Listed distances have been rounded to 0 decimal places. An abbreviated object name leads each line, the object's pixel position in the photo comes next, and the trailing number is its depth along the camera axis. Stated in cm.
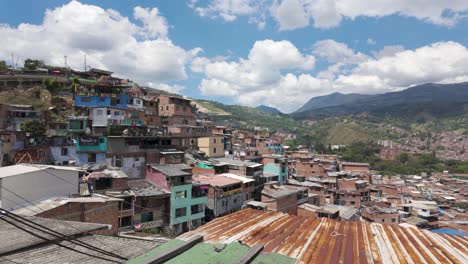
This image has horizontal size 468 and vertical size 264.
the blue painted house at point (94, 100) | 3862
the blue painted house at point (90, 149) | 2895
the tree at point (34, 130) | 3331
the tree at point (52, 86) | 4681
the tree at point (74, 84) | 4497
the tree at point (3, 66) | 5311
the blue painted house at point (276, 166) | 4759
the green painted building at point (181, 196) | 2572
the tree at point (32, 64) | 5678
